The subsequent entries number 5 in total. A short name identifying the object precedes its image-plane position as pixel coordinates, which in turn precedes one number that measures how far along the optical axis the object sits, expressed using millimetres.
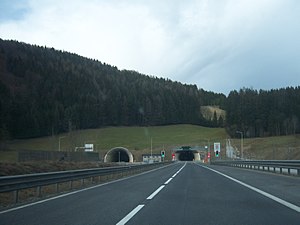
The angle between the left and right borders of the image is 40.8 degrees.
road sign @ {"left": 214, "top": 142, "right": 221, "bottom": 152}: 107038
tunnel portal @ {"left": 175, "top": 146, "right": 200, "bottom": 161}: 127981
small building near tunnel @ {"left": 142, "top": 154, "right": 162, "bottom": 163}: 112806
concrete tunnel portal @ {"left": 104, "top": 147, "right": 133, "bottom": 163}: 101712
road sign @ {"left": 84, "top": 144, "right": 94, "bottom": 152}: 98031
